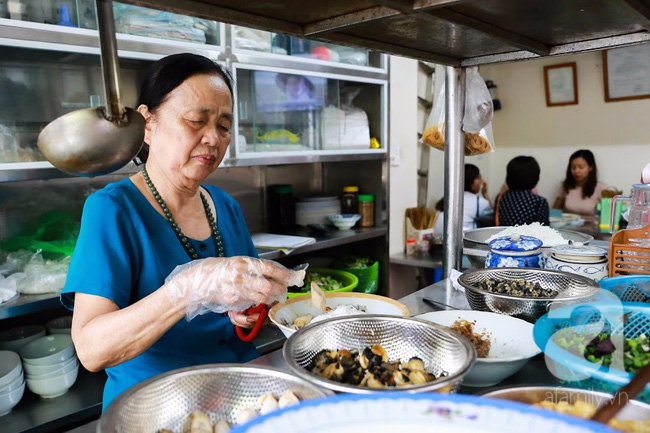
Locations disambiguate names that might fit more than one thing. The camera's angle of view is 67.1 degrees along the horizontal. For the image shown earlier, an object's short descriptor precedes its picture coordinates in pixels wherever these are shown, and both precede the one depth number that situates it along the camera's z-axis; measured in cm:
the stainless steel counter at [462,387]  105
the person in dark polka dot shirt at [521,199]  434
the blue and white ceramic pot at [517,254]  156
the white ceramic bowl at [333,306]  134
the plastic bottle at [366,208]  393
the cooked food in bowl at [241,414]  82
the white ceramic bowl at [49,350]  224
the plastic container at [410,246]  423
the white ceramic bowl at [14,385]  208
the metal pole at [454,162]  184
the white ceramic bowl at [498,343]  98
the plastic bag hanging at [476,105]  183
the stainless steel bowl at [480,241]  192
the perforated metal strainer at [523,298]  127
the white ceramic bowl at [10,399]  209
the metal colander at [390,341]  92
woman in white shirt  486
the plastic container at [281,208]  371
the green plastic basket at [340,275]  347
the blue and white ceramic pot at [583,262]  152
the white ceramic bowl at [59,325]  247
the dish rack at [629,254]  147
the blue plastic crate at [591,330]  83
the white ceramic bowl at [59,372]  224
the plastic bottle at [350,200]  396
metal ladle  81
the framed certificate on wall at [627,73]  571
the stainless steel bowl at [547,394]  81
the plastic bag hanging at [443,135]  199
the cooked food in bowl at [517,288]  135
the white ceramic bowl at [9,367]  209
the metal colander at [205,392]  82
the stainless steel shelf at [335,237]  305
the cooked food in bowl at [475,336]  109
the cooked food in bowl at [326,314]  123
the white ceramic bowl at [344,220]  373
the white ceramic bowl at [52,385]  225
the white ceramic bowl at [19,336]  230
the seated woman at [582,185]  595
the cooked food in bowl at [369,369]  86
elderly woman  115
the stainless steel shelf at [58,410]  212
